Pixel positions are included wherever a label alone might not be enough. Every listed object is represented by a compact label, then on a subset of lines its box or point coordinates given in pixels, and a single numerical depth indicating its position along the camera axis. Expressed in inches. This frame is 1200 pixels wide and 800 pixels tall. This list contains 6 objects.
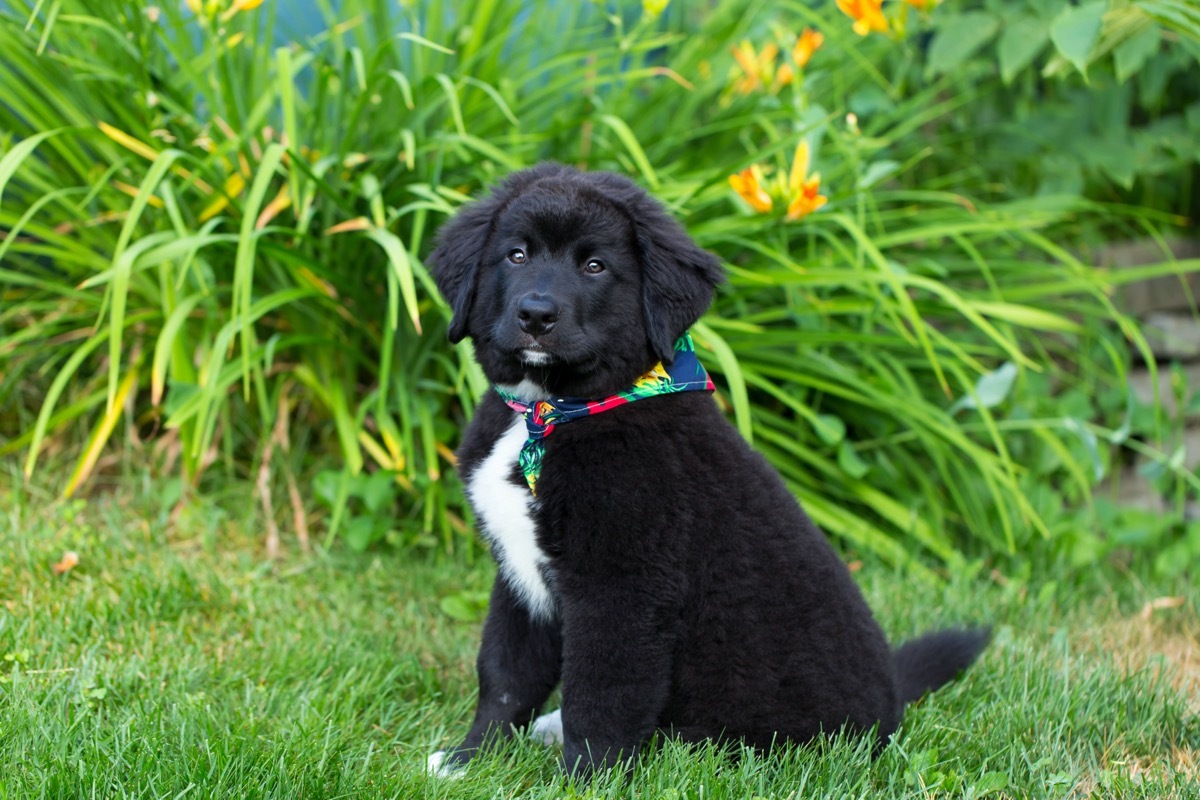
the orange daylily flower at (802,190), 127.2
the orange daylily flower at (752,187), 126.8
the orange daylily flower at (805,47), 146.3
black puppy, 85.0
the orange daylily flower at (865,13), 131.2
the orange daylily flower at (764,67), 155.6
